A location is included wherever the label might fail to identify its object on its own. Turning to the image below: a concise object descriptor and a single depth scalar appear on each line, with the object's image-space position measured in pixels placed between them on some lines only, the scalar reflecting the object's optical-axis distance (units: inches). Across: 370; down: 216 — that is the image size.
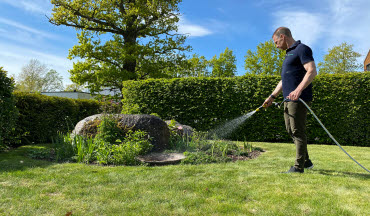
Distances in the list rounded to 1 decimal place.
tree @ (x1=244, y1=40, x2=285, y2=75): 950.4
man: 141.3
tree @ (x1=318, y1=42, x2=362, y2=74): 997.0
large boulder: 235.3
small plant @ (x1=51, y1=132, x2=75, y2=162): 202.4
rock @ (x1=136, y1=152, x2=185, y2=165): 189.2
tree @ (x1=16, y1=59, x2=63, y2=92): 1362.6
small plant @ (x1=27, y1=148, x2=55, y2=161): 210.2
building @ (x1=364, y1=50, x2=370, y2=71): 1290.7
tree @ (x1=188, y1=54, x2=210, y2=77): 1192.5
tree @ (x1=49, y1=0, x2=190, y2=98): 577.9
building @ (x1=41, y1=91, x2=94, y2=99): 1335.8
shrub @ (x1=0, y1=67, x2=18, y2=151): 228.0
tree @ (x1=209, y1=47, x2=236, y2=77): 1110.3
